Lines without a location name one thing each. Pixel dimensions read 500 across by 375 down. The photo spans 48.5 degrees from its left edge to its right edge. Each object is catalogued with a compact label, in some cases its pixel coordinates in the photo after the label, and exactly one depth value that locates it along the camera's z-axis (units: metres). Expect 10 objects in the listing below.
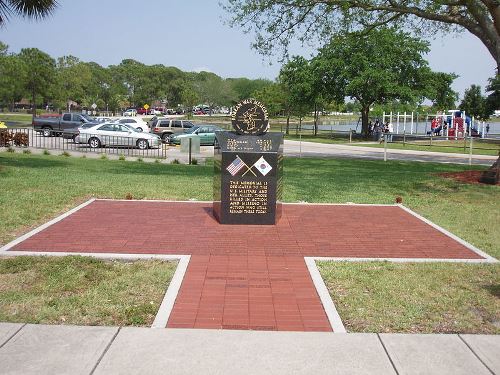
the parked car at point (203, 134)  33.72
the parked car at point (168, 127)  36.16
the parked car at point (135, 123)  38.22
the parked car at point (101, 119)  41.23
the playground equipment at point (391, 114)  49.67
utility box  25.36
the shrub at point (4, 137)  26.12
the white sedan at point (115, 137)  29.53
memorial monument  9.57
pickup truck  37.09
